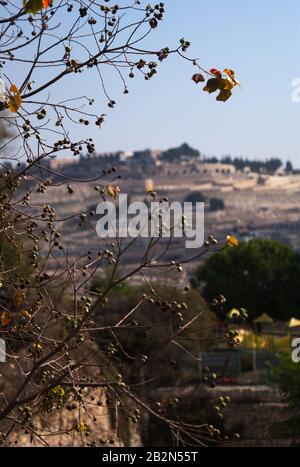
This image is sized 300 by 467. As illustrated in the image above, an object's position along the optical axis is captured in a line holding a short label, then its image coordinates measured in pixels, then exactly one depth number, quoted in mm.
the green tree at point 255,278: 67191
